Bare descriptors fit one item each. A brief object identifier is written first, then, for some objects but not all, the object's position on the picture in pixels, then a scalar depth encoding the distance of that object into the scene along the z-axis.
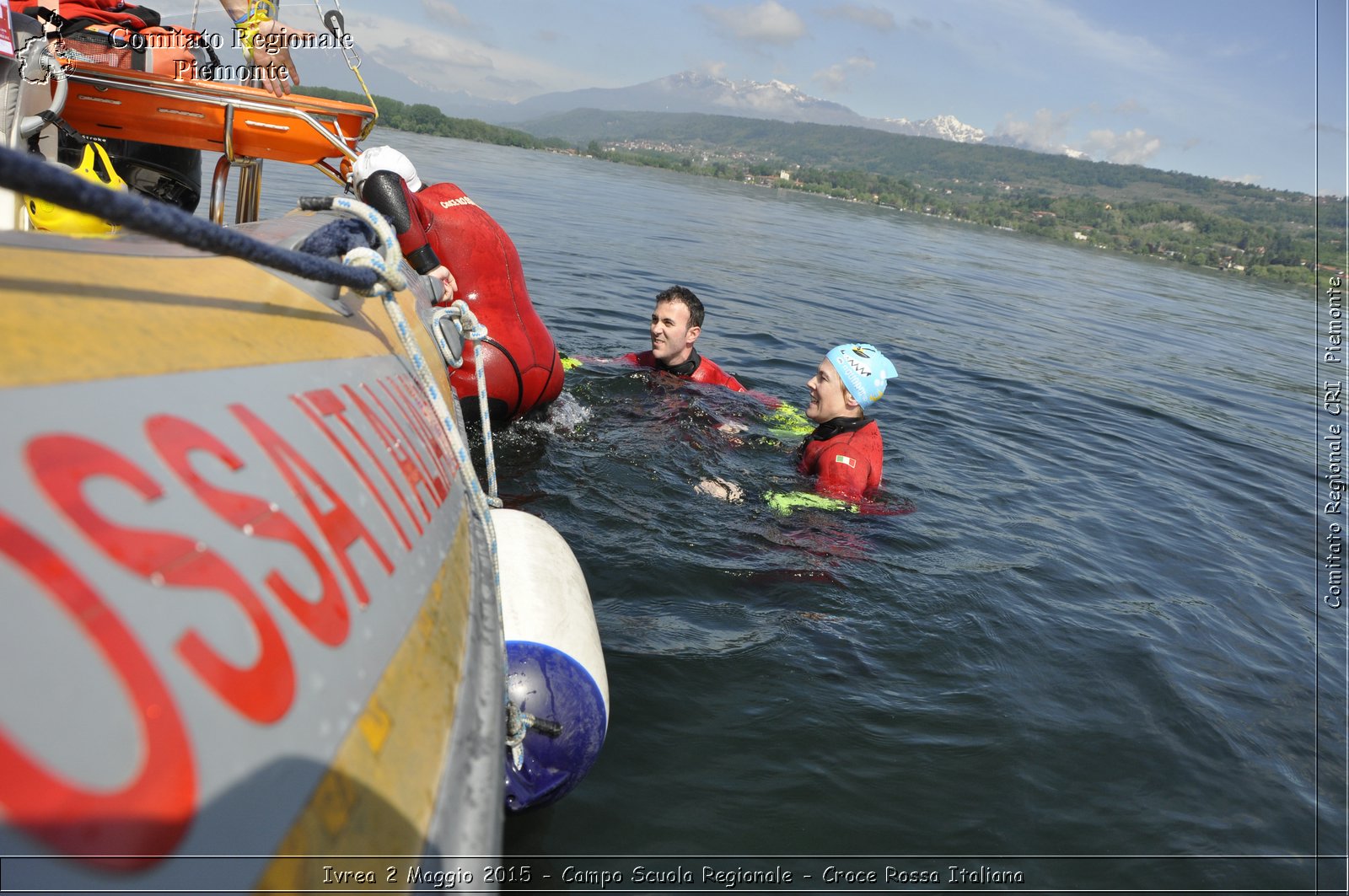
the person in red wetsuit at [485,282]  4.43
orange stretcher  4.50
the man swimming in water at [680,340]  6.30
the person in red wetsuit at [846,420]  4.95
